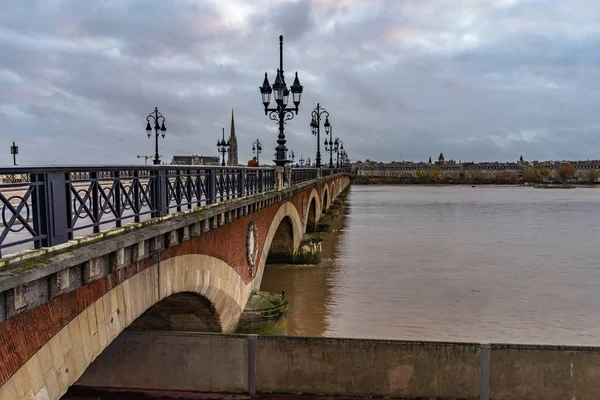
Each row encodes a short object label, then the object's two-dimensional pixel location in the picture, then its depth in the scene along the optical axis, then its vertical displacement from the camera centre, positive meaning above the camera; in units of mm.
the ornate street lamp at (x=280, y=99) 16734 +2264
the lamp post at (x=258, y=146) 37219 +1570
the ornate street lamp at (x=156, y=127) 24606 +2153
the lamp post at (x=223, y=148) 32409 +1315
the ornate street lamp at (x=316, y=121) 33406 +2949
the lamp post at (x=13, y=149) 24094 +1081
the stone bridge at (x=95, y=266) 4680 -1157
